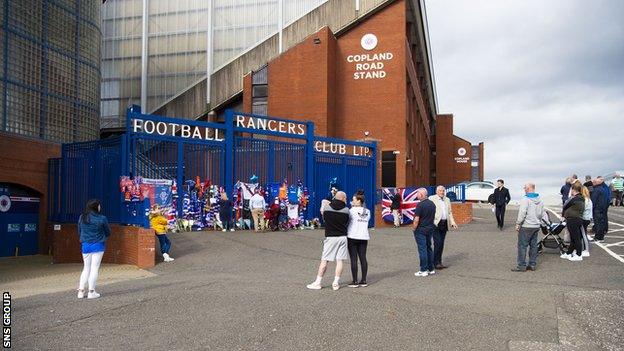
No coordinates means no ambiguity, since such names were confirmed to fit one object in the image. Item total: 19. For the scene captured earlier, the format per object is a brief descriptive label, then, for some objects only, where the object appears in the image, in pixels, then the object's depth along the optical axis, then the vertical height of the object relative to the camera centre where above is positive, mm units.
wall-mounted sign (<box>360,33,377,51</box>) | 32250 +7963
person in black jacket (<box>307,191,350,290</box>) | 9445 -880
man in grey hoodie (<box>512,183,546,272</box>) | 11023 -773
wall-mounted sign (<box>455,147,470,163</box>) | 63003 +2985
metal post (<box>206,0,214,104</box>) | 40031 +9782
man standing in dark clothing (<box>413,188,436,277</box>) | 10758 -806
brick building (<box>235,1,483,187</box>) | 31375 +5483
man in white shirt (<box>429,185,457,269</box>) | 11406 -752
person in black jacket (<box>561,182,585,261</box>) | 12148 -730
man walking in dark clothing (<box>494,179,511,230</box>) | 18422 -490
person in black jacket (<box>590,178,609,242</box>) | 14672 -651
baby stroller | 13086 -1210
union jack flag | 22359 -880
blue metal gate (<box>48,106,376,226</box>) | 15609 +665
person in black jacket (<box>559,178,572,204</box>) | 17094 -165
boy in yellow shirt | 13367 -1207
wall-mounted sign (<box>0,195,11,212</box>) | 18225 -784
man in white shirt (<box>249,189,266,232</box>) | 18281 -918
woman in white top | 9711 -927
